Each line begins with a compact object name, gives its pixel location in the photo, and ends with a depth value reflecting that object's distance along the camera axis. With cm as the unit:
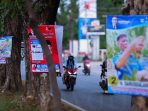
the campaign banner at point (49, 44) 1269
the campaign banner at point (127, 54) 893
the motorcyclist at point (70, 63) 2455
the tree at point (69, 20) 9331
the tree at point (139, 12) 941
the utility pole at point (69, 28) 9331
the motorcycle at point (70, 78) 2385
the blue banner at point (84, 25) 7776
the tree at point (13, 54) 1962
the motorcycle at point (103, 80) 2212
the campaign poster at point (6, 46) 1892
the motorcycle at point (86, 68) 3947
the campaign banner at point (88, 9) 7694
